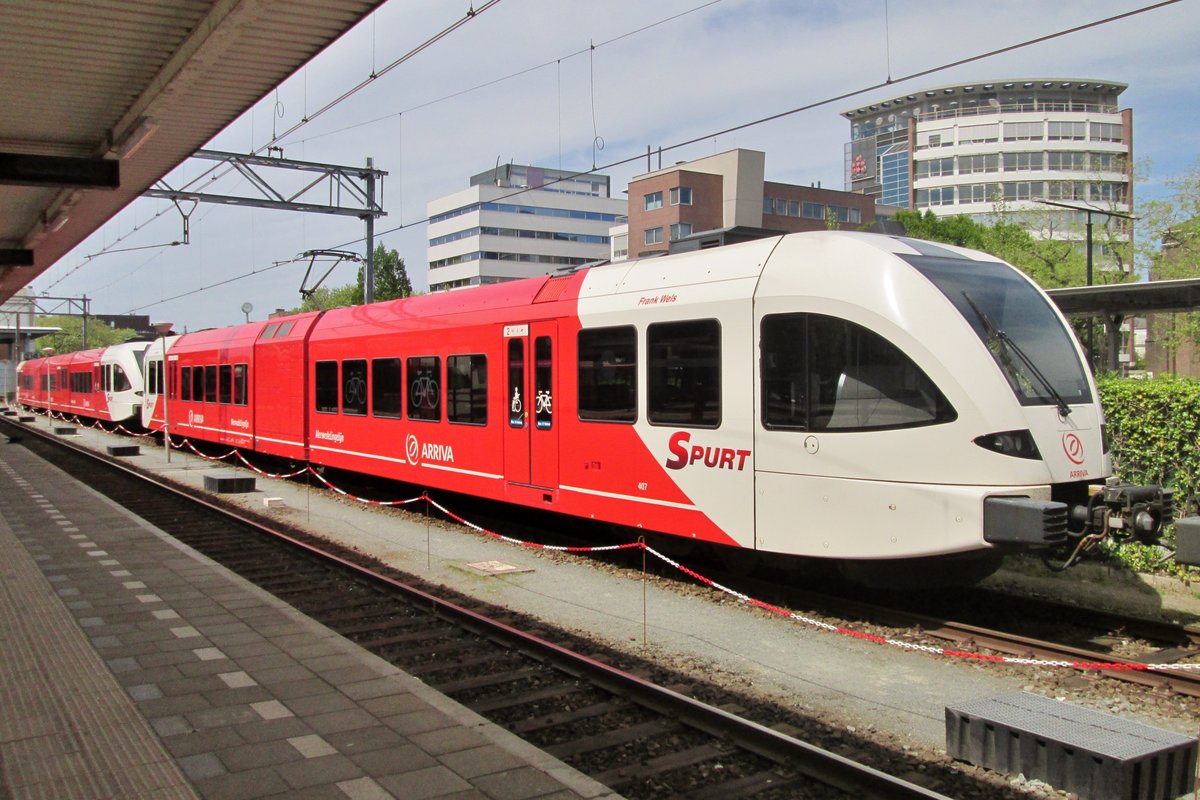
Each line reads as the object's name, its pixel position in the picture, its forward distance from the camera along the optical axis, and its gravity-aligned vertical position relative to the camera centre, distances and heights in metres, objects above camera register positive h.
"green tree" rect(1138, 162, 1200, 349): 33.36 +4.90
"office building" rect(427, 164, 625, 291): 91.12 +15.58
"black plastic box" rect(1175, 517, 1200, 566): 6.35 -1.10
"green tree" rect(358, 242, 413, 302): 73.00 +8.45
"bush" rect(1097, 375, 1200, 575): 9.79 -0.61
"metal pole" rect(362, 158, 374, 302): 23.02 +3.57
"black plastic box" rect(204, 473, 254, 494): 17.61 -1.89
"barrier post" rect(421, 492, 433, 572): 10.60 -2.05
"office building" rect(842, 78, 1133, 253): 91.75 +23.10
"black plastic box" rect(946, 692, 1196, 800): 4.26 -1.76
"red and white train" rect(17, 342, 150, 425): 32.34 +0.06
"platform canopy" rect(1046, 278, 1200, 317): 10.40 +0.94
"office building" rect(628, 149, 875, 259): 65.56 +13.05
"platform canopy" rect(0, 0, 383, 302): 7.11 +2.79
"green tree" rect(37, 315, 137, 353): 93.19 +5.23
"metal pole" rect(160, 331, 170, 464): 22.25 -0.15
